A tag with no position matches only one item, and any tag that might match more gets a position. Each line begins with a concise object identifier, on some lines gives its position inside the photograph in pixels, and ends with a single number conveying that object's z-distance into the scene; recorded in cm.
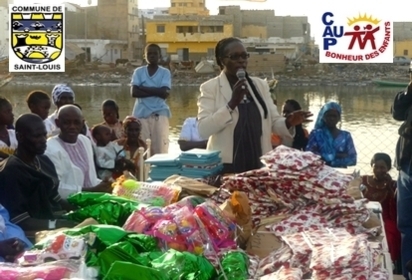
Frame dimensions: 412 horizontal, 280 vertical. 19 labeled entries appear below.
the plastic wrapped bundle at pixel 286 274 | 252
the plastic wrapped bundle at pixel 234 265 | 259
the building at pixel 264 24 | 4875
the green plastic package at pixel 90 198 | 321
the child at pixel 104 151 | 561
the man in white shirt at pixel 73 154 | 432
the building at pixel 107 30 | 4631
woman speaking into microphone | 417
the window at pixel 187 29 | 4450
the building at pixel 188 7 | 4828
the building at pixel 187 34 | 4369
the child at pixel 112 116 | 708
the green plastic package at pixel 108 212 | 306
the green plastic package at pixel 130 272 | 231
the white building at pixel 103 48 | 4534
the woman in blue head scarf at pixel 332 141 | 573
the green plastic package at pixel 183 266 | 245
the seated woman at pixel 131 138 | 659
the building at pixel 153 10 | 7256
